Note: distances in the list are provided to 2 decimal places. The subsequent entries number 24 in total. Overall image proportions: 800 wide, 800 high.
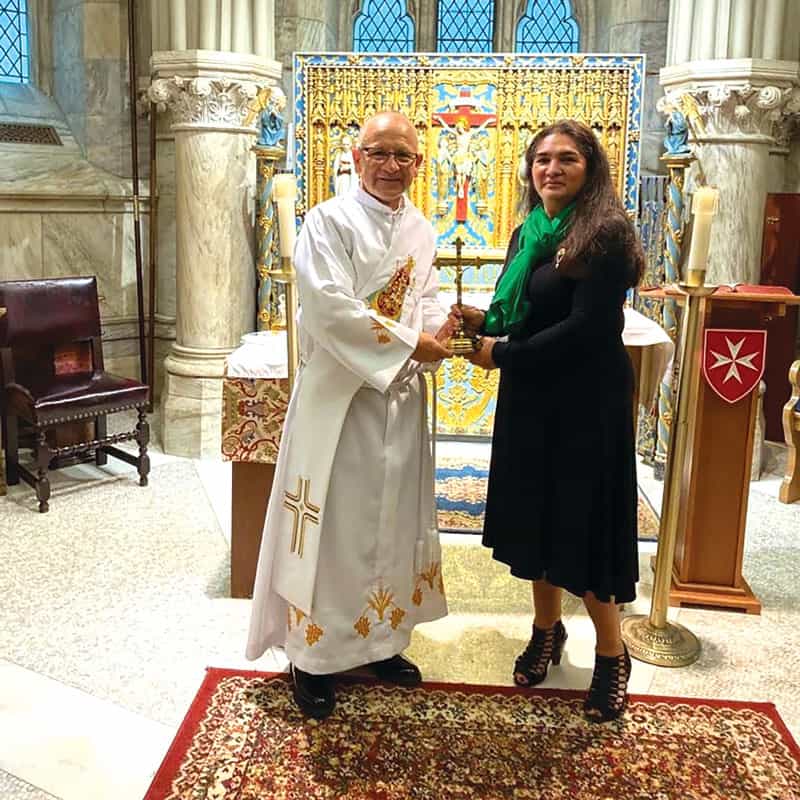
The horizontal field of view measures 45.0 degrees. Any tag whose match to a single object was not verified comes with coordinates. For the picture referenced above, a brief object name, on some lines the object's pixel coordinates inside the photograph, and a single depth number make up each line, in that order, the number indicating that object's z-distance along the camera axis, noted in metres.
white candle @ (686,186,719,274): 3.03
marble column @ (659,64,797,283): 5.19
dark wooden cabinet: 5.72
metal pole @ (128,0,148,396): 6.29
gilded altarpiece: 5.55
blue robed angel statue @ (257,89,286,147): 5.57
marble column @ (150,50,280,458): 5.45
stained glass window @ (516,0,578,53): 7.01
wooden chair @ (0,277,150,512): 4.68
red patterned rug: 2.51
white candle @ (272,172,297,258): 3.19
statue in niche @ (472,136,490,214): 5.71
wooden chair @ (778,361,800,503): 4.13
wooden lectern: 3.60
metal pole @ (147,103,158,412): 6.32
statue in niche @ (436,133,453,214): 5.71
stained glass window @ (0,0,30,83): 6.46
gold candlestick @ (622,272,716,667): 3.21
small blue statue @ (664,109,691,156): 5.34
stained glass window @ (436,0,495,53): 7.08
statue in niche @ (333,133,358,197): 5.64
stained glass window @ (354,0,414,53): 7.12
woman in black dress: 2.58
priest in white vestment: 2.62
